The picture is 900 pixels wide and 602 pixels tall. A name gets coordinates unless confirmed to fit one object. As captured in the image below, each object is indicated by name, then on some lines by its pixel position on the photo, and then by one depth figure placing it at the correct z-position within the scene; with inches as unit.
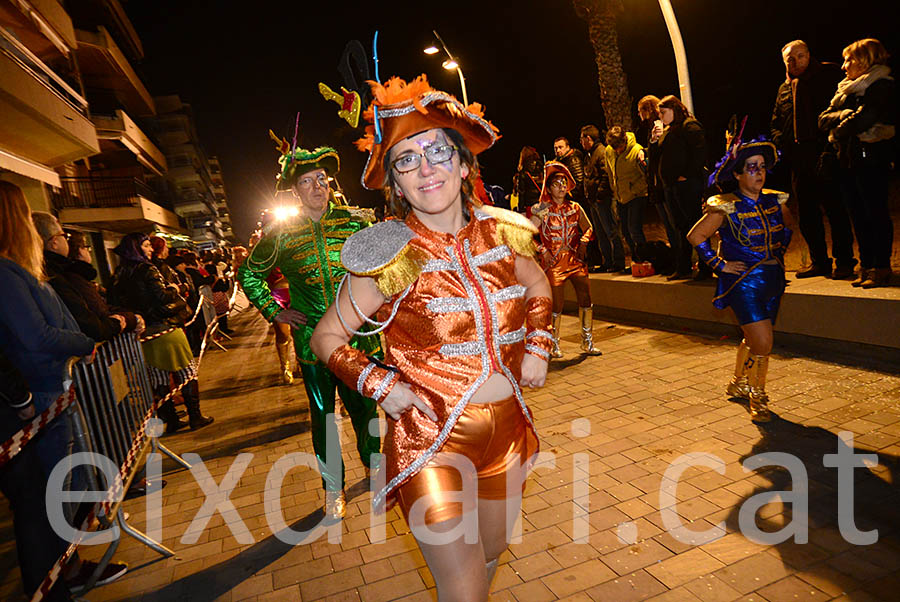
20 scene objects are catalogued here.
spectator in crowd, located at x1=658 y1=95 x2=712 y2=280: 317.4
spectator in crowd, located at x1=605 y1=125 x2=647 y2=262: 390.9
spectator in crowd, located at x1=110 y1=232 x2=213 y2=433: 246.5
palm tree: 501.7
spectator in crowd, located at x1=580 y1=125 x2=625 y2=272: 426.3
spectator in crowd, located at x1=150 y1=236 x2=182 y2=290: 319.1
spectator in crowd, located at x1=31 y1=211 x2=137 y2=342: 164.9
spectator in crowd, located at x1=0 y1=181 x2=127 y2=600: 122.3
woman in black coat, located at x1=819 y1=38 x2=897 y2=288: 220.8
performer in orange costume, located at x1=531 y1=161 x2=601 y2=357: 292.0
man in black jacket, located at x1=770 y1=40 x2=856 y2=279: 259.4
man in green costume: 162.4
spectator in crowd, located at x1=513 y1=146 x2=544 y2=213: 481.1
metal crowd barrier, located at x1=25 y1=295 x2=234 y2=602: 138.0
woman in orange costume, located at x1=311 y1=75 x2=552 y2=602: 80.8
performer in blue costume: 186.1
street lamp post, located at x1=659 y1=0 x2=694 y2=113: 364.2
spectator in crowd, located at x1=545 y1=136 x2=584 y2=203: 420.5
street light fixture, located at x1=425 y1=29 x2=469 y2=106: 641.0
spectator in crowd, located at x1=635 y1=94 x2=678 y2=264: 346.6
